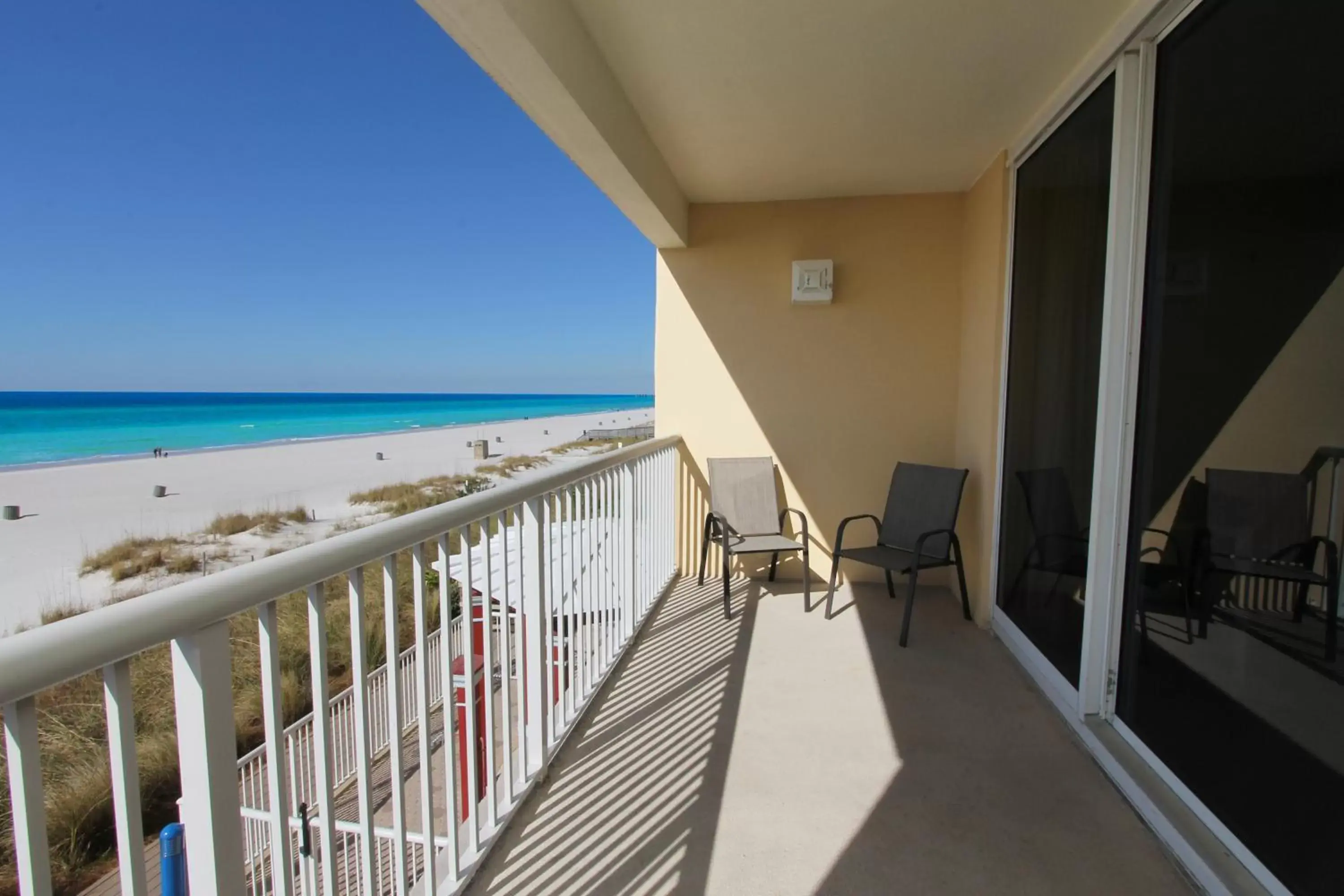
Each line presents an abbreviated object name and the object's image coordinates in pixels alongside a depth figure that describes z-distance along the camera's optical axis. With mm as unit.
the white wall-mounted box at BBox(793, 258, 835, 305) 3736
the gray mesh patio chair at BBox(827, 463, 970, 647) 3115
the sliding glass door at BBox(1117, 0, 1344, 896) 1169
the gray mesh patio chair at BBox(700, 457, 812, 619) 3766
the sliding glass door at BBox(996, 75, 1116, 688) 2150
